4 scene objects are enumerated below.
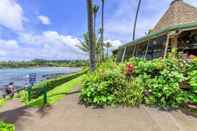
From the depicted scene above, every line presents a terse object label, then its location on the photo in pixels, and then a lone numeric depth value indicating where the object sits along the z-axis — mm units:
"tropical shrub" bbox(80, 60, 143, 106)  3307
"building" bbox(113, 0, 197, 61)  4572
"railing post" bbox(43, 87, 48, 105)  3756
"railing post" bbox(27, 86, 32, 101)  5133
